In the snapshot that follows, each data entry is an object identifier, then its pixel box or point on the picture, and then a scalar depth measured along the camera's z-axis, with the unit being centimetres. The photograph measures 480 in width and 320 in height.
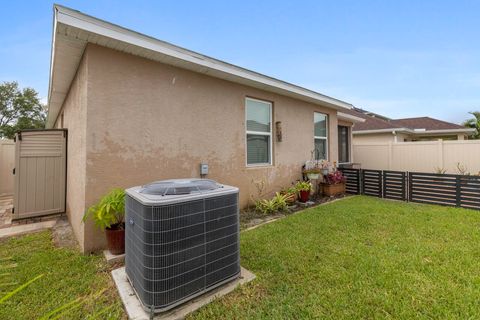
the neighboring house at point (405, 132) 1325
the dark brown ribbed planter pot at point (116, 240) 319
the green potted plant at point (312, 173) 664
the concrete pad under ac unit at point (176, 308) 201
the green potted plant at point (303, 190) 634
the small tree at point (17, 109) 2209
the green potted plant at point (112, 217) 305
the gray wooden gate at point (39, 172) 499
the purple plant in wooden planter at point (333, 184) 713
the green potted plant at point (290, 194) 595
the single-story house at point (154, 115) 338
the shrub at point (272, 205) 542
